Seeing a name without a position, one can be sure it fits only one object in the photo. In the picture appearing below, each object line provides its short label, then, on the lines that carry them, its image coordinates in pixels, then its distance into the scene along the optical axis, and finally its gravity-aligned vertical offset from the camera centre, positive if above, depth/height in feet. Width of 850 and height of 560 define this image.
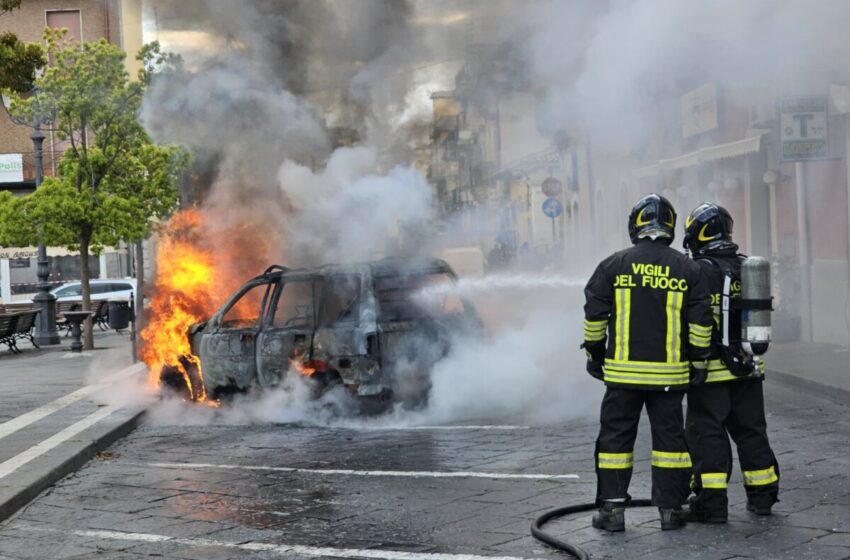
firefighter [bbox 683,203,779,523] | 19.11 -2.77
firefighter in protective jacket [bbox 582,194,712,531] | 18.49 -1.71
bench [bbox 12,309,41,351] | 67.14 -3.19
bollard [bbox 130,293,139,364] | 54.32 -3.81
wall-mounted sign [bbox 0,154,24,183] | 134.41 +11.20
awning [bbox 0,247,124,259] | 130.62 +1.60
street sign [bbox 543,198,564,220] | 77.36 +2.53
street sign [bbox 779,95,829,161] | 45.16 +4.00
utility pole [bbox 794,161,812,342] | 51.80 -0.85
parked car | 103.29 -2.19
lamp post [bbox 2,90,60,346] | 72.23 -2.30
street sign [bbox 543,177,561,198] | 76.89 +3.80
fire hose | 17.02 -4.35
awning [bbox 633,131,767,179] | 57.67 +4.54
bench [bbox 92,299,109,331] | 84.67 -3.63
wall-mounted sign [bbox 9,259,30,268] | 134.31 +0.46
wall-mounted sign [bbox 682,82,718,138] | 63.67 +7.15
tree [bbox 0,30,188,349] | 63.05 +5.63
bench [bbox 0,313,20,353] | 64.08 -3.15
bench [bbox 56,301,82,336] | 81.35 -3.42
